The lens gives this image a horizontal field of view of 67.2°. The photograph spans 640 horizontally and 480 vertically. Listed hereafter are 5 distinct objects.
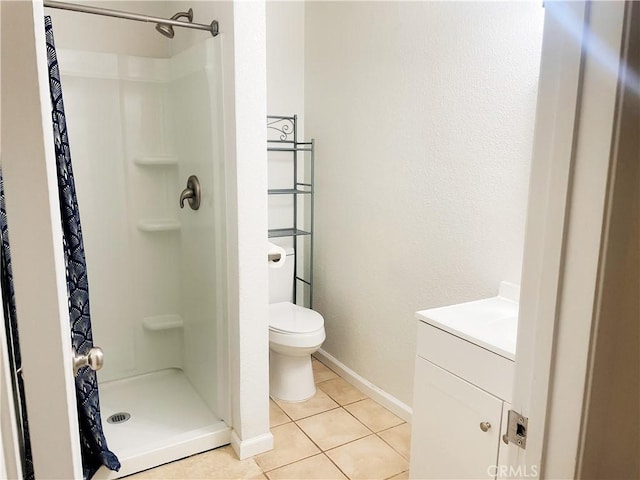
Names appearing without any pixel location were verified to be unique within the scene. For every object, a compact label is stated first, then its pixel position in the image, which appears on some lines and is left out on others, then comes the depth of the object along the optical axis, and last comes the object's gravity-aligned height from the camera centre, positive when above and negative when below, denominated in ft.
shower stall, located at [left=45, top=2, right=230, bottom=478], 7.02 -1.30
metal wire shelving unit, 9.64 -0.51
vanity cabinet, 4.50 -2.27
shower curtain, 5.18 -1.56
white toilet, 8.01 -3.12
